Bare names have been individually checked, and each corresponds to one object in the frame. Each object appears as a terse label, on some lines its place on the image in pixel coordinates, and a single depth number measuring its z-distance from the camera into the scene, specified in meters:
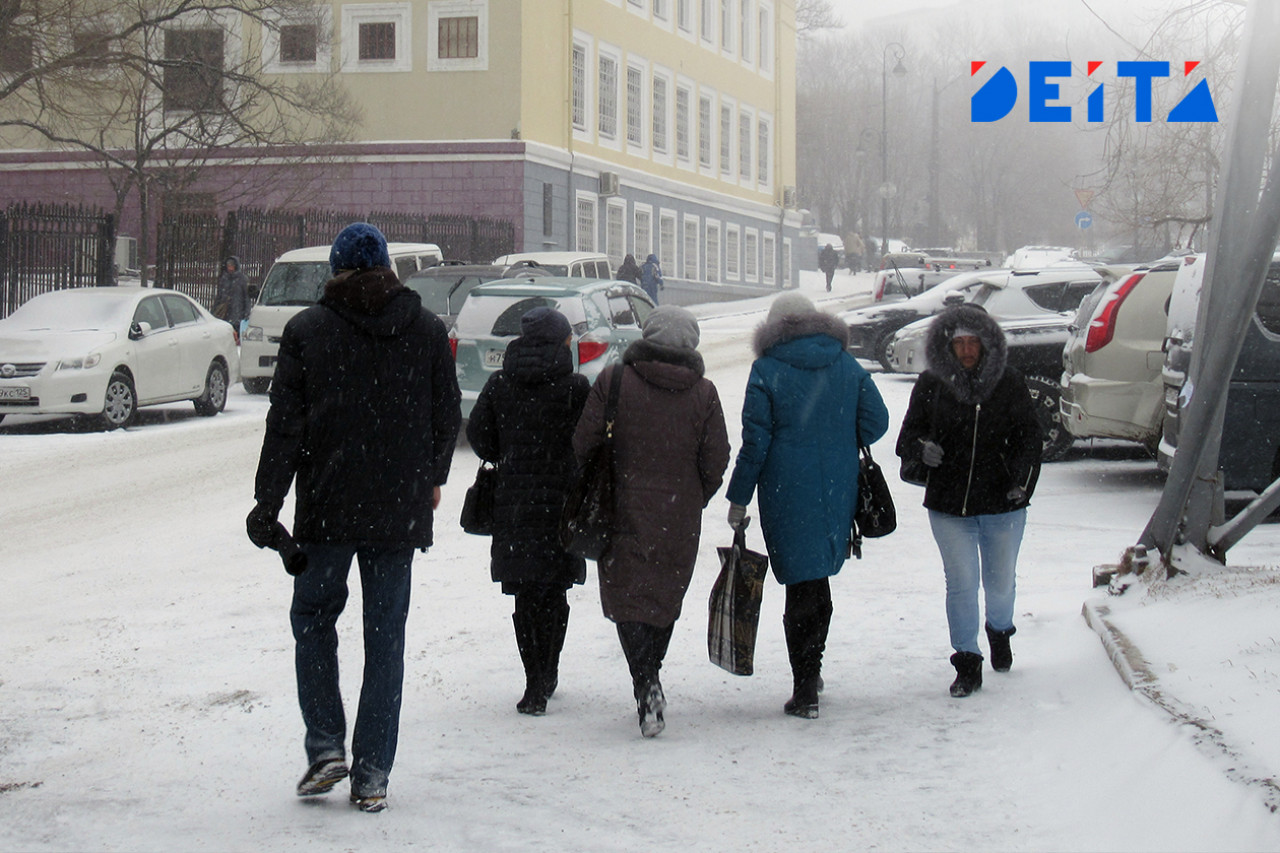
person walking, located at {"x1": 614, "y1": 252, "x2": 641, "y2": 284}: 35.88
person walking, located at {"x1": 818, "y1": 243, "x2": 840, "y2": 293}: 54.22
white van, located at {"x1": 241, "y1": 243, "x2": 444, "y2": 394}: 20.31
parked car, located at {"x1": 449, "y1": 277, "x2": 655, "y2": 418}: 14.44
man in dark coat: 4.64
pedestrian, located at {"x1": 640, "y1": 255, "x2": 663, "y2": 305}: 38.19
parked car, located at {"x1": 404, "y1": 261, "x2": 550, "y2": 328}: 16.56
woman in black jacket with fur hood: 6.15
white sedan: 15.83
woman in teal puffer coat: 5.91
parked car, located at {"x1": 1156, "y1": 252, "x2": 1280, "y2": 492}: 10.08
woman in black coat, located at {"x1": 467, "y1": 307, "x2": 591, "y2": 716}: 5.89
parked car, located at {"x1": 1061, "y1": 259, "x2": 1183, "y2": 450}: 11.73
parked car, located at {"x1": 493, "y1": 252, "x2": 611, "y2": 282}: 22.89
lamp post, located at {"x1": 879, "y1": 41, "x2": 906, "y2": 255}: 54.66
